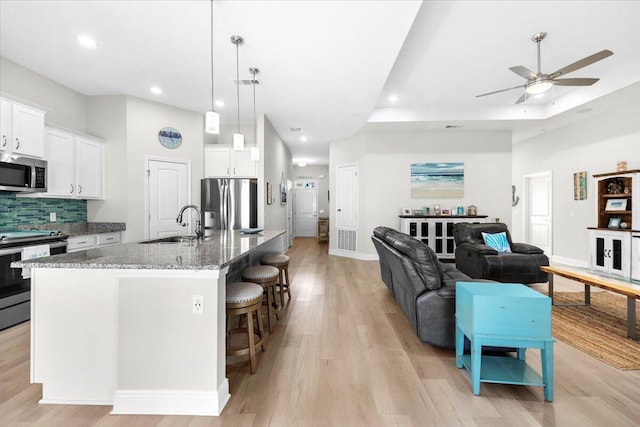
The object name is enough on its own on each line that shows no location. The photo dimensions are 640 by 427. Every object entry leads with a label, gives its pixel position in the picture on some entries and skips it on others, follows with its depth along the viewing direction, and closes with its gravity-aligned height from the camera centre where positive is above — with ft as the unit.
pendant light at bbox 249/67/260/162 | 11.35 +5.96
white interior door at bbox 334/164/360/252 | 21.99 +0.42
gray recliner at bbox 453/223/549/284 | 13.20 -2.49
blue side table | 5.65 -2.44
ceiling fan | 10.00 +5.05
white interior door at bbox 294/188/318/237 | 36.42 +0.18
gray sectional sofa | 7.60 -2.27
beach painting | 20.84 +2.45
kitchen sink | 9.24 -0.92
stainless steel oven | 8.79 -2.20
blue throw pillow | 14.67 -1.62
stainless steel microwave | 9.46 +1.41
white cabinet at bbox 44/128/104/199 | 11.41 +2.15
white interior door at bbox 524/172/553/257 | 21.47 +0.07
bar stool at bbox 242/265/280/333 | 8.56 -2.02
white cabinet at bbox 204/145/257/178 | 17.10 +3.14
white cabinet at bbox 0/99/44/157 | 9.35 +2.99
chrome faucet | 8.86 -0.63
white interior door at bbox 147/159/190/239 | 14.92 +0.93
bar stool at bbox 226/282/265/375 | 6.38 -2.16
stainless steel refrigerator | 16.71 +0.70
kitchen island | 5.35 -2.38
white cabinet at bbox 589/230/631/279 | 14.32 -2.19
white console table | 19.42 -1.33
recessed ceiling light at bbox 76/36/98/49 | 9.40 +5.96
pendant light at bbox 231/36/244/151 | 9.43 +2.63
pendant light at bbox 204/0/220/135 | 7.86 +2.60
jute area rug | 7.38 -3.78
